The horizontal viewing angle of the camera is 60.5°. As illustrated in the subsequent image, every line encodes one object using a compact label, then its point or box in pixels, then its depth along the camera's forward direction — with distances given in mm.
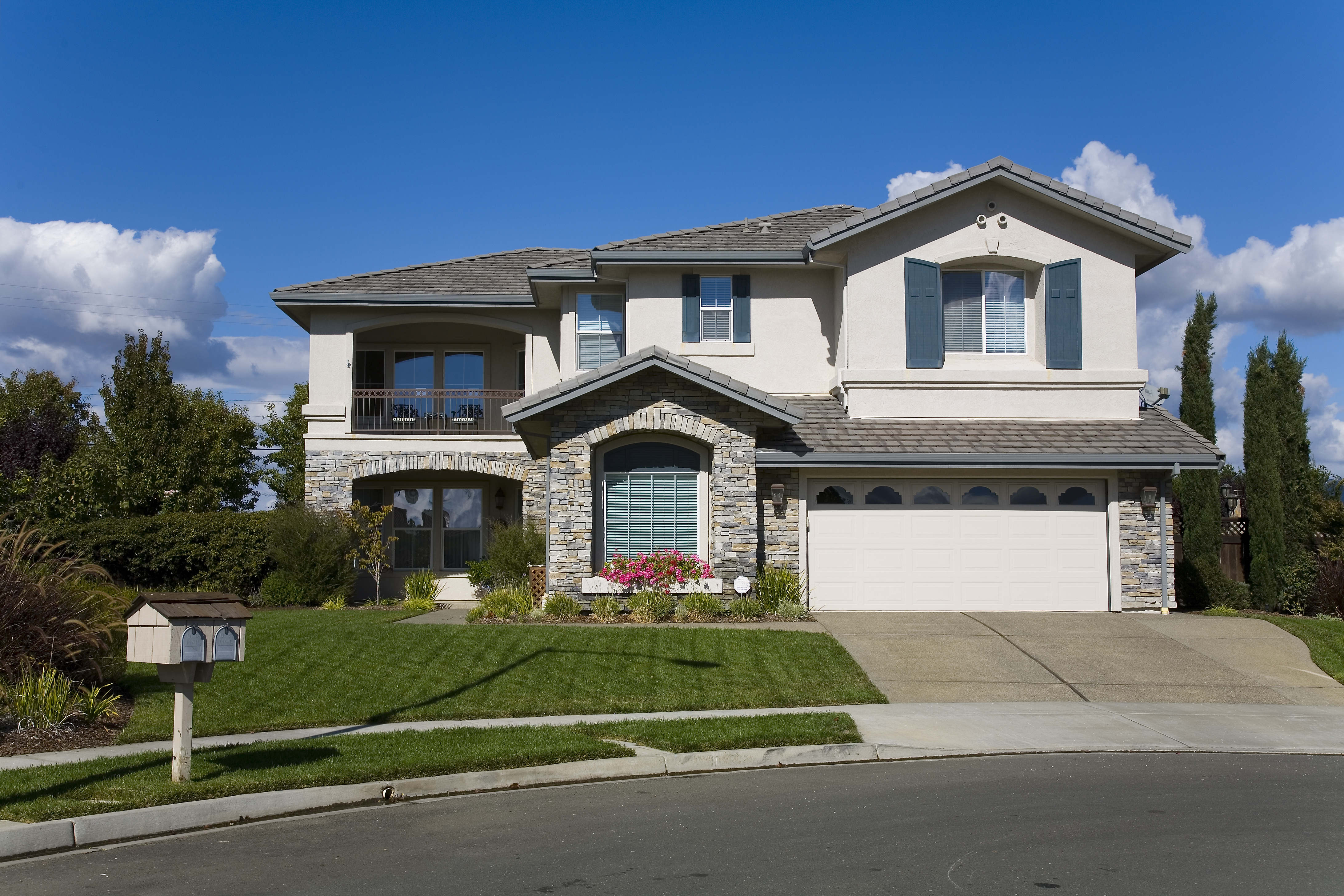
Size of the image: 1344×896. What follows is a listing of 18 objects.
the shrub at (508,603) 18438
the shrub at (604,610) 17703
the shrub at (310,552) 21969
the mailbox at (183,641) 8250
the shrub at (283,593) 21859
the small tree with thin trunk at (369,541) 23188
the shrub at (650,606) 17594
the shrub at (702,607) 17781
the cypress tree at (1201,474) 23172
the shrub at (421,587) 22875
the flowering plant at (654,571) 18188
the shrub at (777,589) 18172
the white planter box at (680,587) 18281
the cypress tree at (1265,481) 22016
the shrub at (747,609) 17781
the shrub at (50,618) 11133
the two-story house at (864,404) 18703
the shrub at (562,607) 17875
